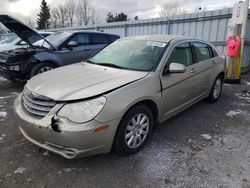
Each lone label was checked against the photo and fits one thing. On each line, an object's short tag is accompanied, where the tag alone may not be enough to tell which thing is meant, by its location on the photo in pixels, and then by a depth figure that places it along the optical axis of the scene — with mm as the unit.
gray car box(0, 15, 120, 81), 5609
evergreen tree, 48156
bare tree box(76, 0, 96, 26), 42625
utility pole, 6629
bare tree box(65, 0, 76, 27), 44462
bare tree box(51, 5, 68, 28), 45531
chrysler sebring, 2357
